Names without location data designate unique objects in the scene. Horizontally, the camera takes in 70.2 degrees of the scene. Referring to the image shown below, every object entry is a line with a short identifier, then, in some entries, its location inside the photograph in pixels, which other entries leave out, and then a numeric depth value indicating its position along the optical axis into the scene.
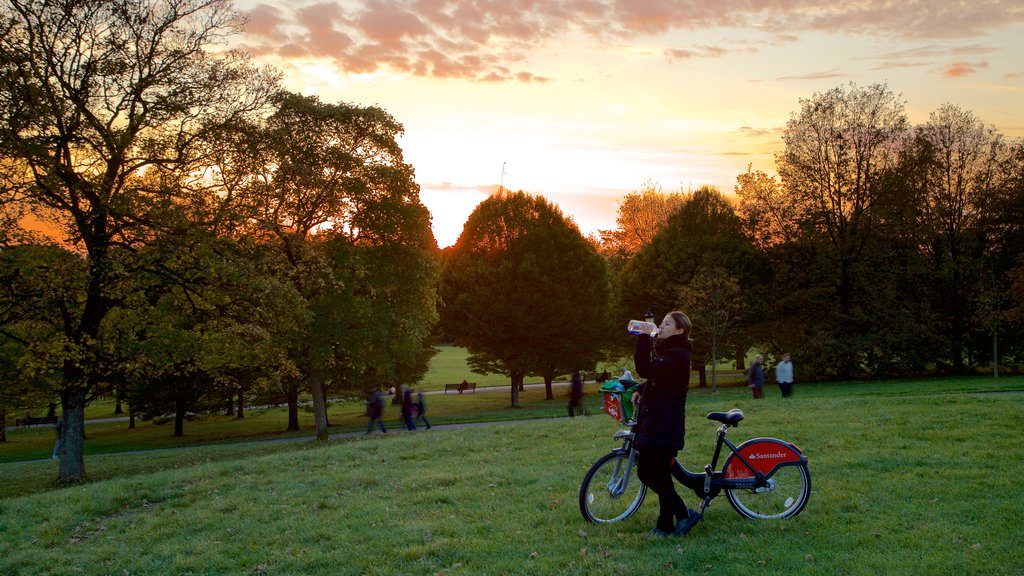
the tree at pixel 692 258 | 52.19
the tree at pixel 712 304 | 45.50
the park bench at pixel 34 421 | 52.71
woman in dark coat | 7.50
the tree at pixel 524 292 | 48.62
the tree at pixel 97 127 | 19.95
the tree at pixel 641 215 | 79.31
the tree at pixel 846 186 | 49.78
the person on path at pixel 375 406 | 29.66
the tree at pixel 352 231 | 30.27
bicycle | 8.19
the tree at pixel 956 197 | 49.62
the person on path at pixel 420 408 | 29.30
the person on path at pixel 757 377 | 28.01
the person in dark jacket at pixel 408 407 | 28.98
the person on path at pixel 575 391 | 27.45
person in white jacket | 27.44
